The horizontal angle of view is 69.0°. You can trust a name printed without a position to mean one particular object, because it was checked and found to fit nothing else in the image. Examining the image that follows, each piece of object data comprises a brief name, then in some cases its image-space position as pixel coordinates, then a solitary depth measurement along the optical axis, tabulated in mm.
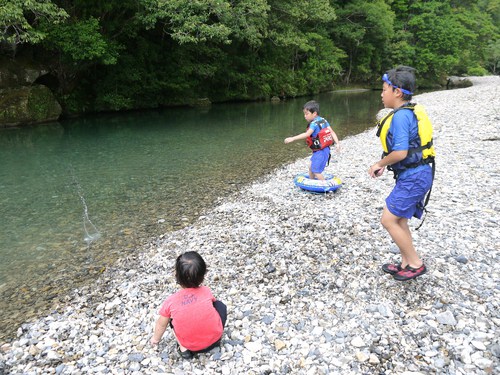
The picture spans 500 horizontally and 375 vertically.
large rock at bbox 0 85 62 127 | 21891
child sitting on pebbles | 3902
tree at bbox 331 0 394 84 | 48281
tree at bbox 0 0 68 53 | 15812
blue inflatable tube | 8883
